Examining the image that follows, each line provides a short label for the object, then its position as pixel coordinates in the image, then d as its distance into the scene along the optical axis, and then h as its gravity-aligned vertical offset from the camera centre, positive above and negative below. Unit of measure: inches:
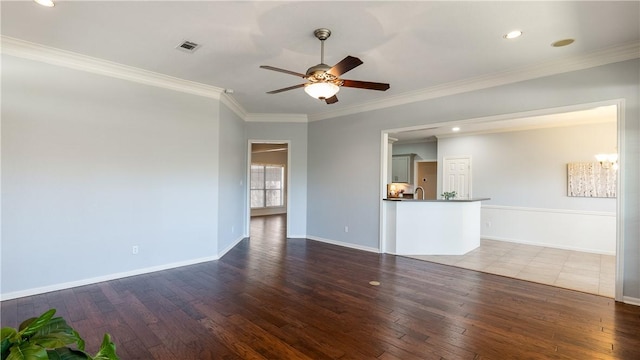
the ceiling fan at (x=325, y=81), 110.2 +38.6
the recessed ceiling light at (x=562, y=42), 123.9 +58.9
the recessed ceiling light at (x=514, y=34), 117.7 +58.9
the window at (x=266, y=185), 434.9 -6.3
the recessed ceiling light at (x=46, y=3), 101.0 +59.4
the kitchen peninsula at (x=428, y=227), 212.2 -31.5
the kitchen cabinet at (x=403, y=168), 359.6 +17.3
